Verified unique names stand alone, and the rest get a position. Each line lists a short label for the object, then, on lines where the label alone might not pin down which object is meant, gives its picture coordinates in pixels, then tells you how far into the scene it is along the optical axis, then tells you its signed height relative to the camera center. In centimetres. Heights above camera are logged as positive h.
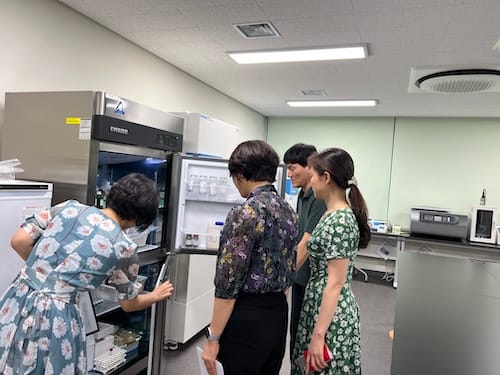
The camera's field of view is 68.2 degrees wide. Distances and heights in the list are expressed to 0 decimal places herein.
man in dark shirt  196 -10
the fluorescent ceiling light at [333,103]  462 +112
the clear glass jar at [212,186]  244 -4
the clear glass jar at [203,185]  243 -3
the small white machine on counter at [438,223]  476 -33
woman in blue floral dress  123 -34
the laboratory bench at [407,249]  476 -71
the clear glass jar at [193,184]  240 -3
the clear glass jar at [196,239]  246 -40
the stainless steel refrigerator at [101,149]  171 +11
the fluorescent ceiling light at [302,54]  289 +109
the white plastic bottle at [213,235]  241 -35
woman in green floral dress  139 -32
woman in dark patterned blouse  123 -30
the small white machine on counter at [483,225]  475 -31
